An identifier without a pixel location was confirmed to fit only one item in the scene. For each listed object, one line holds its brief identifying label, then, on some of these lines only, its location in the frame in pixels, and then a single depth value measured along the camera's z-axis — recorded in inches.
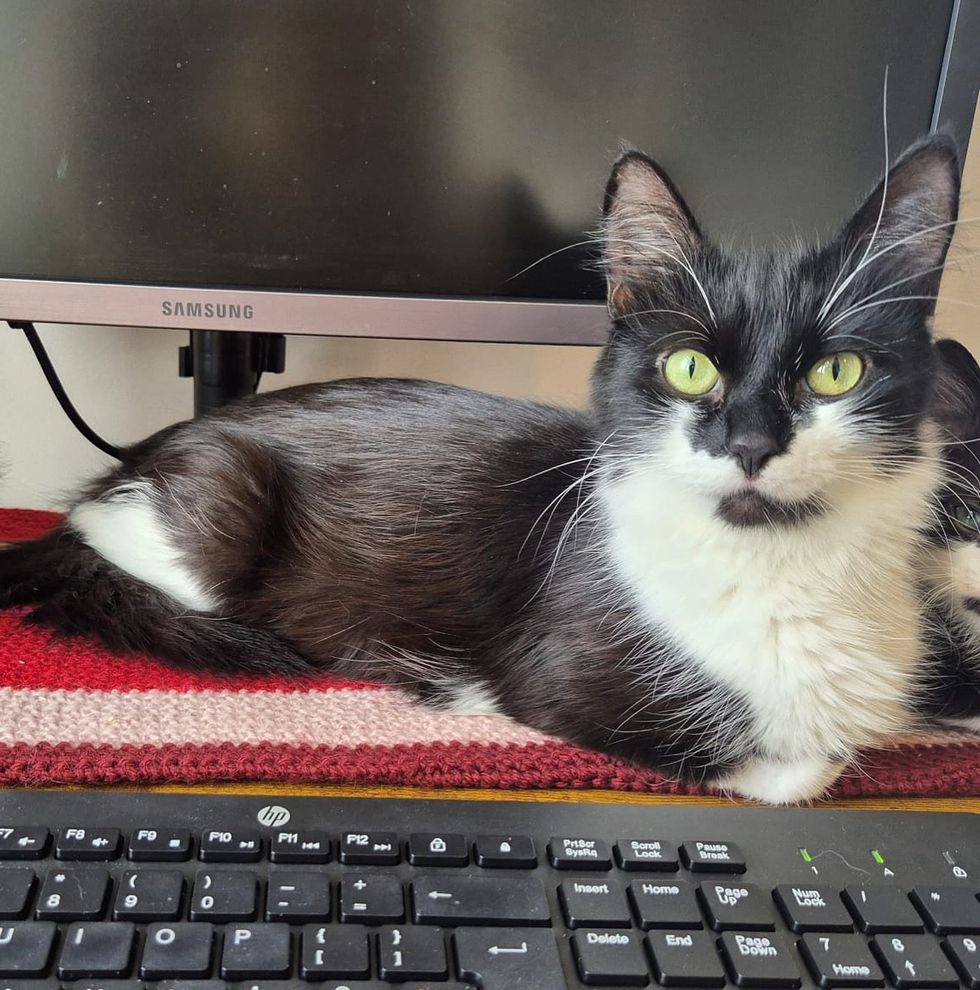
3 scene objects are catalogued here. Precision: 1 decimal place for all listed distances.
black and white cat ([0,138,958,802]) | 22.7
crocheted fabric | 19.8
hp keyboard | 13.1
